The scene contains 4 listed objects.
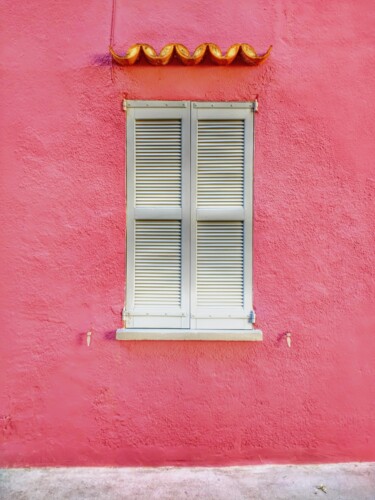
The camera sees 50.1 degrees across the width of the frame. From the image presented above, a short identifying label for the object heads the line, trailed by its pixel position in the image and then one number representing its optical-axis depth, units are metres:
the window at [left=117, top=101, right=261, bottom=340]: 2.89
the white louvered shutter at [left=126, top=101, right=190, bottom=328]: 2.90
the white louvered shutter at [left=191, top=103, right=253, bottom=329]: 2.89
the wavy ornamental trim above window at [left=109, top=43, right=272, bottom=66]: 2.66
